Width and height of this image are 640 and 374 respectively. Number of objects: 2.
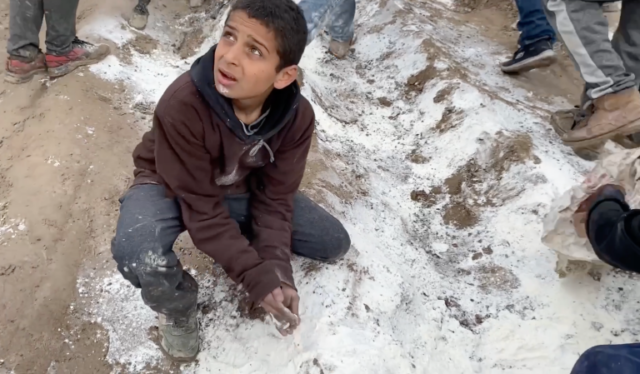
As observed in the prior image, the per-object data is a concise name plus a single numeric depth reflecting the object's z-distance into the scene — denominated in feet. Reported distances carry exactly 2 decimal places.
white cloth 6.28
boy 5.21
